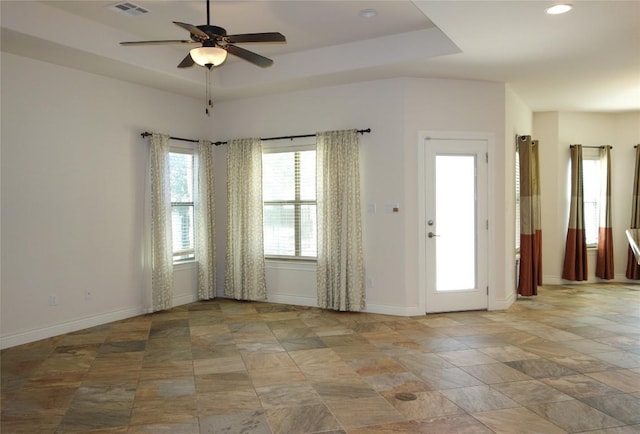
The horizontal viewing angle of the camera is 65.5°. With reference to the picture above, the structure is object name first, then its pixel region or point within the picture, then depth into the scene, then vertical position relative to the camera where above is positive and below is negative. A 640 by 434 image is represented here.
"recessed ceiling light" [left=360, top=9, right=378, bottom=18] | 4.62 +1.88
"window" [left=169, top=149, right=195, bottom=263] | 6.65 +0.15
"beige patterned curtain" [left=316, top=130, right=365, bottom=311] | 6.08 -0.13
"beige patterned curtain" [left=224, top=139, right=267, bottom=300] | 6.77 -0.05
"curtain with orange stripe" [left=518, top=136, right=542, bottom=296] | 6.79 -0.19
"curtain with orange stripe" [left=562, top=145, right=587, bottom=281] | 8.05 -0.37
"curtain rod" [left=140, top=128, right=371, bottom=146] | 6.04 +1.02
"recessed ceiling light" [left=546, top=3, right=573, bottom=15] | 3.78 +1.55
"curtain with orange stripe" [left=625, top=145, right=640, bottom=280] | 8.12 -0.10
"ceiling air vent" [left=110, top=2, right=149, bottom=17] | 4.47 +1.90
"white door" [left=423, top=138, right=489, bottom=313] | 5.98 -0.16
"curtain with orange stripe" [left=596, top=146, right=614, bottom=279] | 8.19 -0.20
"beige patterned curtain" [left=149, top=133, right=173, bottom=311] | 6.18 -0.16
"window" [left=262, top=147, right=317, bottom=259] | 6.57 +0.15
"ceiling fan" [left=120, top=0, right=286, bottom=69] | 3.49 +1.26
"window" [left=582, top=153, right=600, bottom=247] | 8.37 +0.21
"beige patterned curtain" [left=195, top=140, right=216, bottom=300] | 6.88 -0.15
